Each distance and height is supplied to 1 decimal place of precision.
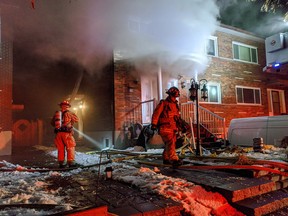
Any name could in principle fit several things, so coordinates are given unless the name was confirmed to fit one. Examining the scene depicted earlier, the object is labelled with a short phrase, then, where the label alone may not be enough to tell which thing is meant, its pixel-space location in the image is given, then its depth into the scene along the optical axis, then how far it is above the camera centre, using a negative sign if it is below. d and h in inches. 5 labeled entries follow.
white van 287.6 -12.3
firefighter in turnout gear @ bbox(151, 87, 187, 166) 197.8 +0.7
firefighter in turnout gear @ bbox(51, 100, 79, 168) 206.8 -10.5
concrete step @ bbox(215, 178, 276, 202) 118.5 -37.3
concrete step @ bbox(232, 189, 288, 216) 111.0 -43.2
